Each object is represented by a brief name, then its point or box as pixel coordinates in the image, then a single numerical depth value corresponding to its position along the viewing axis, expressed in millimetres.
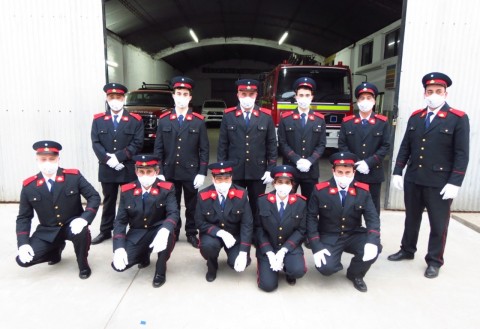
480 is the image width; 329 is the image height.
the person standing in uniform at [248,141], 3619
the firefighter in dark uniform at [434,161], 3031
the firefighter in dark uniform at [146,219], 2975
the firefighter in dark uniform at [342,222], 2967
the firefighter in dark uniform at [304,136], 3611
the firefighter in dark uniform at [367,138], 3498
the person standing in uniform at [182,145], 3641
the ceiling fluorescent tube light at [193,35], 17644
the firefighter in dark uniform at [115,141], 3670
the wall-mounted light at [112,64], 12447
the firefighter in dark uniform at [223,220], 3033
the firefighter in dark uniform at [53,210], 3018
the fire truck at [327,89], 7684
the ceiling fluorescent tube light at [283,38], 17903
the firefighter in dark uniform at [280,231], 2938
